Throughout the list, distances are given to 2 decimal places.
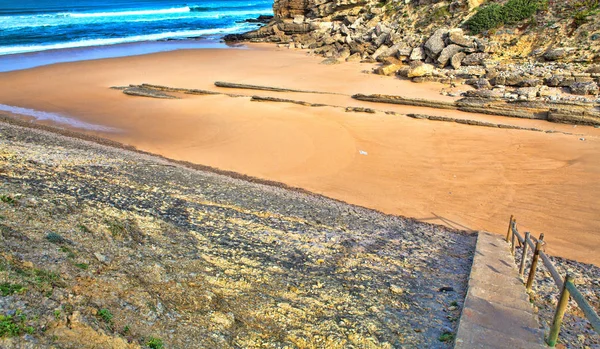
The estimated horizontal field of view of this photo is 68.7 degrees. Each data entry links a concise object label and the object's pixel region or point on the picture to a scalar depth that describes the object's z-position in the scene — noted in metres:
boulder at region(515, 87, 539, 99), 18.53
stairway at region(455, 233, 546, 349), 4.67
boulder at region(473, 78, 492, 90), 20.90
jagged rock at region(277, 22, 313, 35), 38.44
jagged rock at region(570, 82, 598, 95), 18.28
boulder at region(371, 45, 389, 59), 28.99
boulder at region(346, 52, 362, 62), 29.67
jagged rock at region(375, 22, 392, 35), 31.03
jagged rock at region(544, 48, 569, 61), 22.11
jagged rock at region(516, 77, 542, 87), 19.84
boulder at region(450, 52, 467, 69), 24.64
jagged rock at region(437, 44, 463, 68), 25.22
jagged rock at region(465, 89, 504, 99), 18.83
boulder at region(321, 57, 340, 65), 28.77
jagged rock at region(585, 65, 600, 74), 19.66
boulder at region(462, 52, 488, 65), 24.50
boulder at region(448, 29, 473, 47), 25.44
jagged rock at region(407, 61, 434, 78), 23.33
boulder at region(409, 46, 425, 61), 26.57
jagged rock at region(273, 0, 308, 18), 40.59
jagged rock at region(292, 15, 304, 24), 39.47
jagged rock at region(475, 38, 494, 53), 24.97
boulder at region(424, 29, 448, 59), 25.97
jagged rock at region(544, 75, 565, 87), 19.50
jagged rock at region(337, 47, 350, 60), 30.65
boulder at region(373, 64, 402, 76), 24.88
